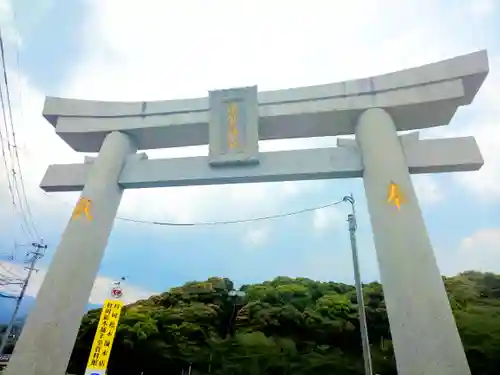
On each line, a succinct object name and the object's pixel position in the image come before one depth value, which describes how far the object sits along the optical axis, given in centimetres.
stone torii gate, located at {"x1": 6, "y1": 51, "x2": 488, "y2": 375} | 363
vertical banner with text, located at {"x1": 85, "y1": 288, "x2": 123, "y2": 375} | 536
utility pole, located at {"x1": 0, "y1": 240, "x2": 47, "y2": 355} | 1473
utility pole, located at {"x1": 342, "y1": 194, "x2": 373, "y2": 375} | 582
